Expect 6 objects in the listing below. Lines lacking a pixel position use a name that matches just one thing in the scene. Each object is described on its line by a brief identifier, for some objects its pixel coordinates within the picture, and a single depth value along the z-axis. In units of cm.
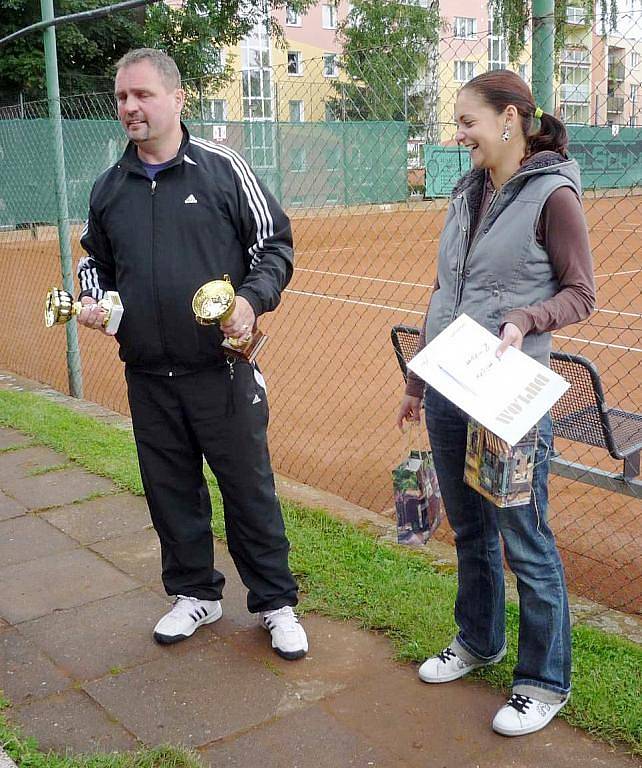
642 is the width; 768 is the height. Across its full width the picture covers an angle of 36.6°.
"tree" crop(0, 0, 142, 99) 2238
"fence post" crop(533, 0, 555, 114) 376
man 322
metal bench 374
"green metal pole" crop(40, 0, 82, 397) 683
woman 263
